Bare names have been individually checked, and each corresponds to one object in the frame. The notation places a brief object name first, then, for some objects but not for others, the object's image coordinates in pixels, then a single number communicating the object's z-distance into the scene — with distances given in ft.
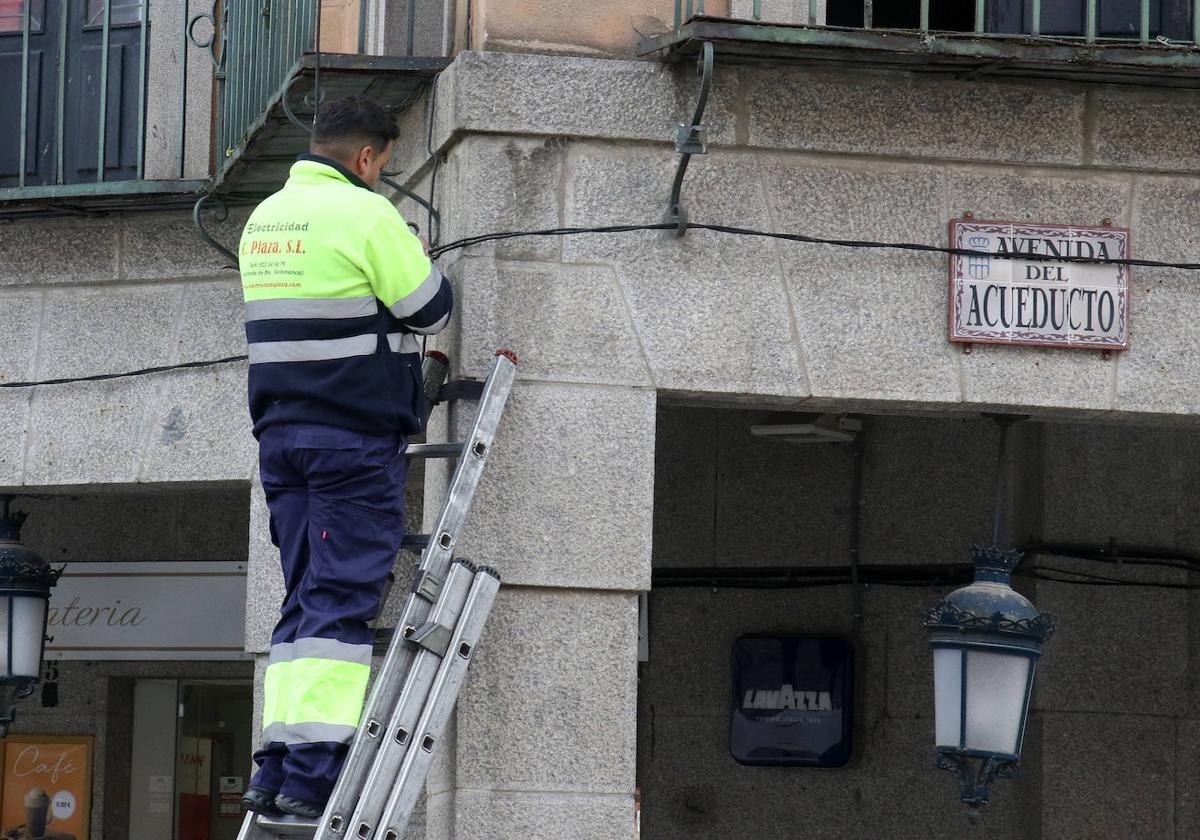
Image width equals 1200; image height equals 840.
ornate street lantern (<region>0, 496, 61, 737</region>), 56.70
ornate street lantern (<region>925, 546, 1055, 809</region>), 46.21
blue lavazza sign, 60.54
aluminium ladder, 36.76
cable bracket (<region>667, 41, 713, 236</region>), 41.39
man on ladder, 37.24
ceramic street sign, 44.32
